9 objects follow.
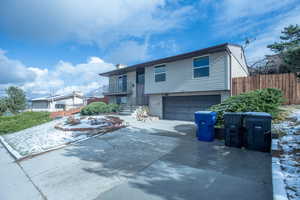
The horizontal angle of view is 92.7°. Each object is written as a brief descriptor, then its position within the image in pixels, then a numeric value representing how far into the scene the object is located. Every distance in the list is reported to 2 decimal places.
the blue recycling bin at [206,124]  5.37
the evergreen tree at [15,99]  23.12
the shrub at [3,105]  21.36
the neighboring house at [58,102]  28.62
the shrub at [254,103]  5.71
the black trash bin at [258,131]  4.08
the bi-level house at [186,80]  9.03
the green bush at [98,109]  14.29
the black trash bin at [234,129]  4.54
